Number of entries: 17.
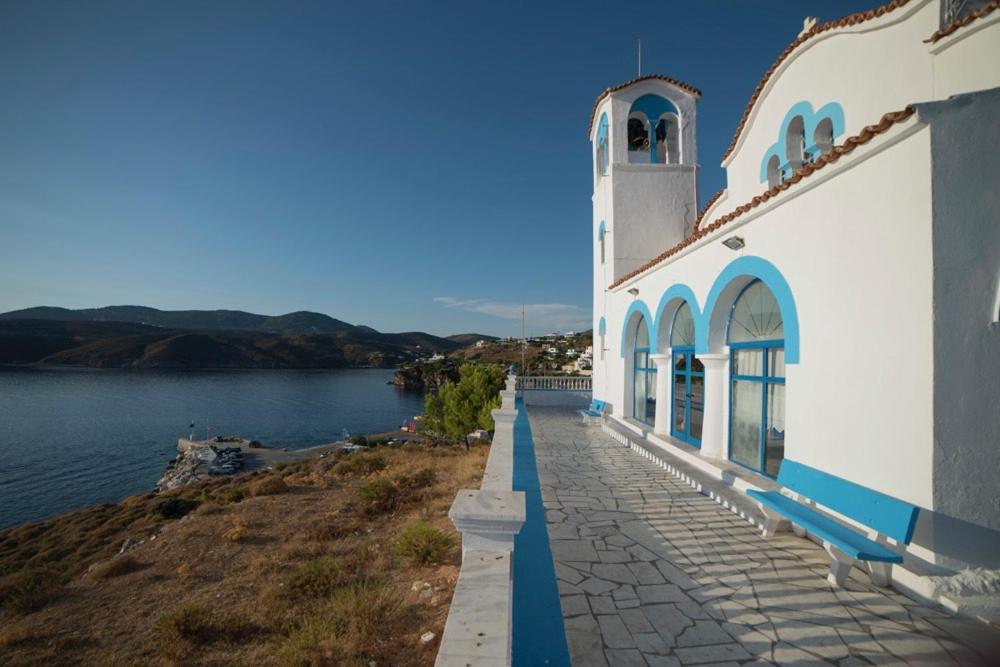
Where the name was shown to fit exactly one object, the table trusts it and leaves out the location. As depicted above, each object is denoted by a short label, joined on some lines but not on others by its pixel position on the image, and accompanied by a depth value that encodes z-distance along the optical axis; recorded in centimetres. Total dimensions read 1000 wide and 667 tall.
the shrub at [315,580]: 510
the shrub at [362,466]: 1286
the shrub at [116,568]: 753
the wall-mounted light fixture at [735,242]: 575
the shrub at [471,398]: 1741
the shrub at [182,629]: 442
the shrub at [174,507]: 1825
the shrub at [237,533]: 788
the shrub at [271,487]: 1147
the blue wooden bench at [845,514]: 329
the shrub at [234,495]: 1196
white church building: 319
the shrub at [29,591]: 679
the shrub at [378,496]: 799
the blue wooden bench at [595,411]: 1174
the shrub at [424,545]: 527
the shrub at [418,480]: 888
